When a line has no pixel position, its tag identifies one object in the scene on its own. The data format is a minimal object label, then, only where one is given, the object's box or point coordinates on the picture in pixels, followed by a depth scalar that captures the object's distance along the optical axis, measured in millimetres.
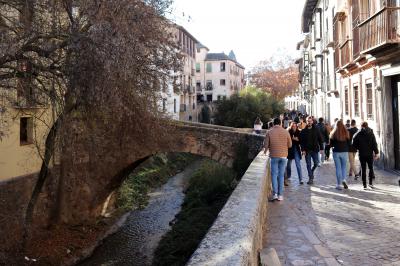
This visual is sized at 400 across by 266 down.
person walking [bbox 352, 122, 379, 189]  9695
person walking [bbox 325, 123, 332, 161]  14929
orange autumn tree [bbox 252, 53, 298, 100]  52600
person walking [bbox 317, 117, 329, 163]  14186
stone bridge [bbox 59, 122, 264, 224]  15852
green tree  35125
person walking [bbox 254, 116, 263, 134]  18562
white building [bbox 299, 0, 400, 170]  11281
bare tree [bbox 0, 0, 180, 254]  7711
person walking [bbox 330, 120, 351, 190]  9750
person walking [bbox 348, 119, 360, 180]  11172
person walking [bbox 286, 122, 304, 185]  10500
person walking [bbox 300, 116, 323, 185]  10875
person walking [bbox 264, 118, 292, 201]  8227
